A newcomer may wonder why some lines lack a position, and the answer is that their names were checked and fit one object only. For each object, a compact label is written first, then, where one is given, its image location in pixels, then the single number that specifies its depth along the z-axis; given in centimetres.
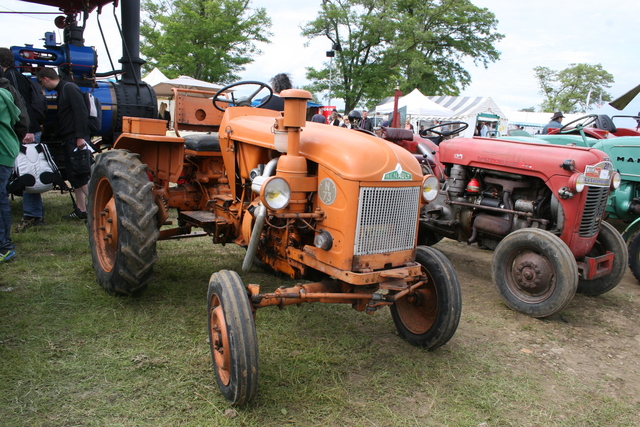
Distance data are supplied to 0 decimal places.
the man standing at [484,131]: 1444
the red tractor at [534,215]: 376
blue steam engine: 580
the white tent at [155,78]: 1720
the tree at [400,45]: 2786
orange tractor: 244
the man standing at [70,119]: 518
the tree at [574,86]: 5256
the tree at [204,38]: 2344
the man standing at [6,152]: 394
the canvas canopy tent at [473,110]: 1953
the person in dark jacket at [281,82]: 549
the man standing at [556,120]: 910
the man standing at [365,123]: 1006
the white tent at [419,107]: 1905
